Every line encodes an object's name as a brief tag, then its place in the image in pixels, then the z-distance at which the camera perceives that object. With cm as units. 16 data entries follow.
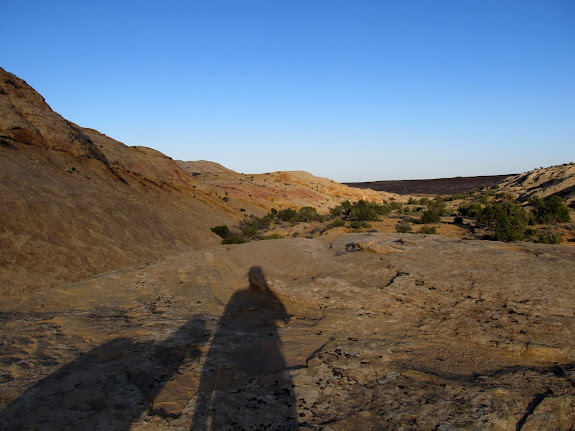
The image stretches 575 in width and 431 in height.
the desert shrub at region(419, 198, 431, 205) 3676
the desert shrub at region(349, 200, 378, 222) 2358
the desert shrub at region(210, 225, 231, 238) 2183
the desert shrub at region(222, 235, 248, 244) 1809
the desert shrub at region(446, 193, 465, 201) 3863
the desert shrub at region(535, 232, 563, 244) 1465
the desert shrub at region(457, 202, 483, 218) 2183
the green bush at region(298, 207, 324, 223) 2902
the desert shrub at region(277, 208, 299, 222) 3015
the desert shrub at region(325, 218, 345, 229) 2208
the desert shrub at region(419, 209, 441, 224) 2059
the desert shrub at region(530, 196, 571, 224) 1905
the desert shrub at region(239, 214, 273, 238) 2412
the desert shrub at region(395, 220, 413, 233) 1808
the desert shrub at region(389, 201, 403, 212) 3266
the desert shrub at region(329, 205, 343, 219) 2841
